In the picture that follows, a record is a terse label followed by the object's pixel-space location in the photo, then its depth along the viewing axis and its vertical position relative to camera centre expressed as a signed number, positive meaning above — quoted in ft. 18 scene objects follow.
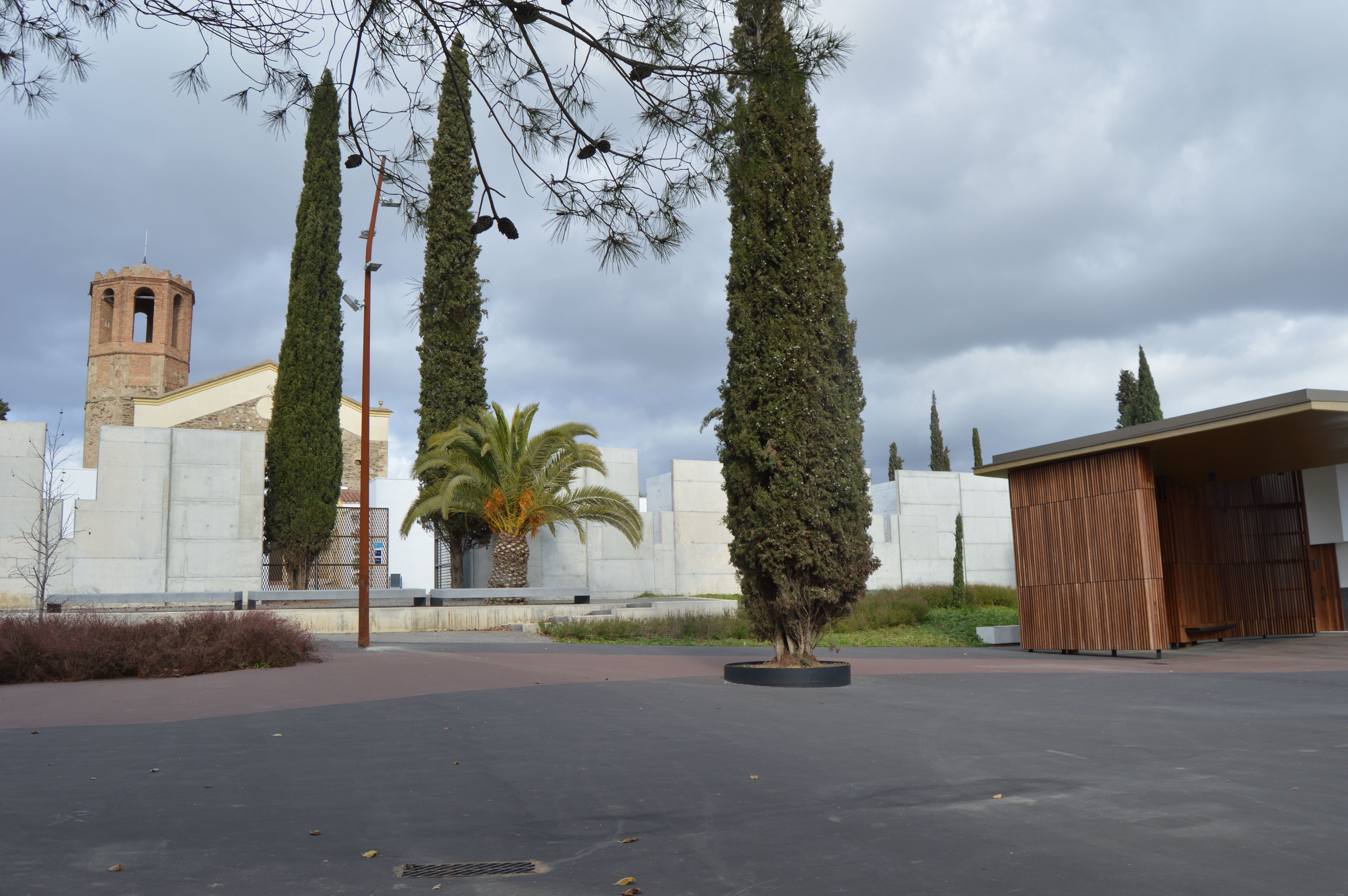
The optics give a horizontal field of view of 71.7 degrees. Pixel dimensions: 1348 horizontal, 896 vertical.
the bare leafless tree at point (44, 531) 62.64 +4.30
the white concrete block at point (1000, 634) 58.18 -4.03
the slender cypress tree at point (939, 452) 151.33 +19.20
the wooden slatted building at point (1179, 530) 45.39 +2.03
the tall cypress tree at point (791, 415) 33.88 +5.86
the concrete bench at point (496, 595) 70.33 -1.00
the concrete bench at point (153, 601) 64.13 -0.74
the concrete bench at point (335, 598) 66.95 -0.89
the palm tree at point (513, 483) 70.64 +7.47
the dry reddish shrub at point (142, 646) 34.09 -2.11
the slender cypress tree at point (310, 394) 78.48 +16.70
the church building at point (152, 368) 123.54 +31.05
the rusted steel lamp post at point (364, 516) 49.75 +4.13
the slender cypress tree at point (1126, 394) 121.60 +22.74
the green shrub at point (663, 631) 60.03 -3.43
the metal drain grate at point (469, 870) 12.34 -3.81
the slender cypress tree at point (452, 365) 57.47 +17.53
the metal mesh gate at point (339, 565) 80.53 +1.86
